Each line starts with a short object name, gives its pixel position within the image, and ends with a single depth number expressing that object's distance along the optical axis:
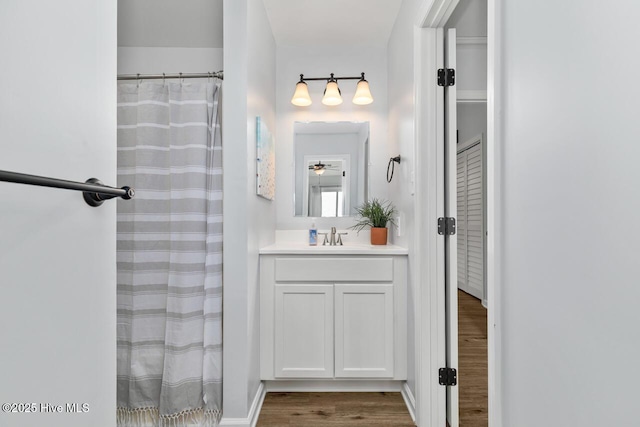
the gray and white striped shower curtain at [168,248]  2.04
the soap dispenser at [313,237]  2.98
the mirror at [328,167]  3.18
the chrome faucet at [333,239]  2.98
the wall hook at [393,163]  2.63
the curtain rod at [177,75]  2.13
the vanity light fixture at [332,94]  2.99
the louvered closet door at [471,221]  4.51
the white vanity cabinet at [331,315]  2.39
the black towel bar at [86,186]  0.45
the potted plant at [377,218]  2.82
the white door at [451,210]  1.97
